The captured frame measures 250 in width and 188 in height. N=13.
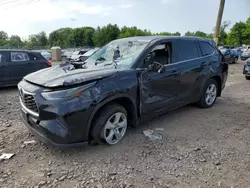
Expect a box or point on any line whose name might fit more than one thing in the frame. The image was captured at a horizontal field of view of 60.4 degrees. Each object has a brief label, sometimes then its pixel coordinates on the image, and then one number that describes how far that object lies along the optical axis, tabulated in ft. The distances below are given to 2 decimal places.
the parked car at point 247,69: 30.75
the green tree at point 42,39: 304.91
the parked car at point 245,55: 65.89
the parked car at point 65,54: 91.62
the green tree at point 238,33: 212.02
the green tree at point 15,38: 291.79
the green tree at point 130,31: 263.43
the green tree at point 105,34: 260.83
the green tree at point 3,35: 293.92
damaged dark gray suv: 9.19
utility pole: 44.69
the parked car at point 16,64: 24.09
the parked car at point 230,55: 58.22
